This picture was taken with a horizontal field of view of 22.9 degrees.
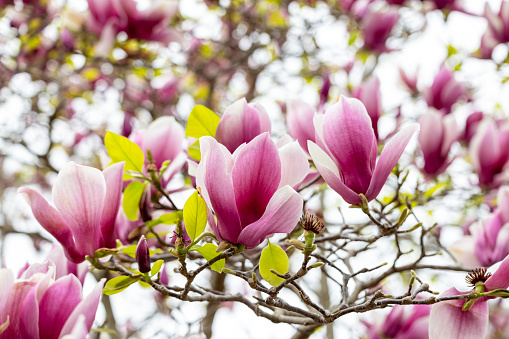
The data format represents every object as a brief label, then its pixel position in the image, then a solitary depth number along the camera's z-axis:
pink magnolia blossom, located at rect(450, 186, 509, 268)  1.11
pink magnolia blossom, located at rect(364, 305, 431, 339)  1.13
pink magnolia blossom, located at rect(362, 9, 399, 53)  2.23
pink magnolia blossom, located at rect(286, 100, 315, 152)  1.09
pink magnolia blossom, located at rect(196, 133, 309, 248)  0.92
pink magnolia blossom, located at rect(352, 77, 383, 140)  1.25
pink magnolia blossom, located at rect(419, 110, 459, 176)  1.32
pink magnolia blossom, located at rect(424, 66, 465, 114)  1.72
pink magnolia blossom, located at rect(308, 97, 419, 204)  0.96
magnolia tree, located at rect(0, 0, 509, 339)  0.93
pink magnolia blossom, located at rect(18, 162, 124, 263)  0.96
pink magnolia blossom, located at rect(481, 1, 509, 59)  1.78
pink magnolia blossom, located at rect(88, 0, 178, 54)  1.48
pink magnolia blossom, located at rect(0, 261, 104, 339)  0.90
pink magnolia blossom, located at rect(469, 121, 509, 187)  1.32
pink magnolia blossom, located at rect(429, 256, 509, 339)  0.96
